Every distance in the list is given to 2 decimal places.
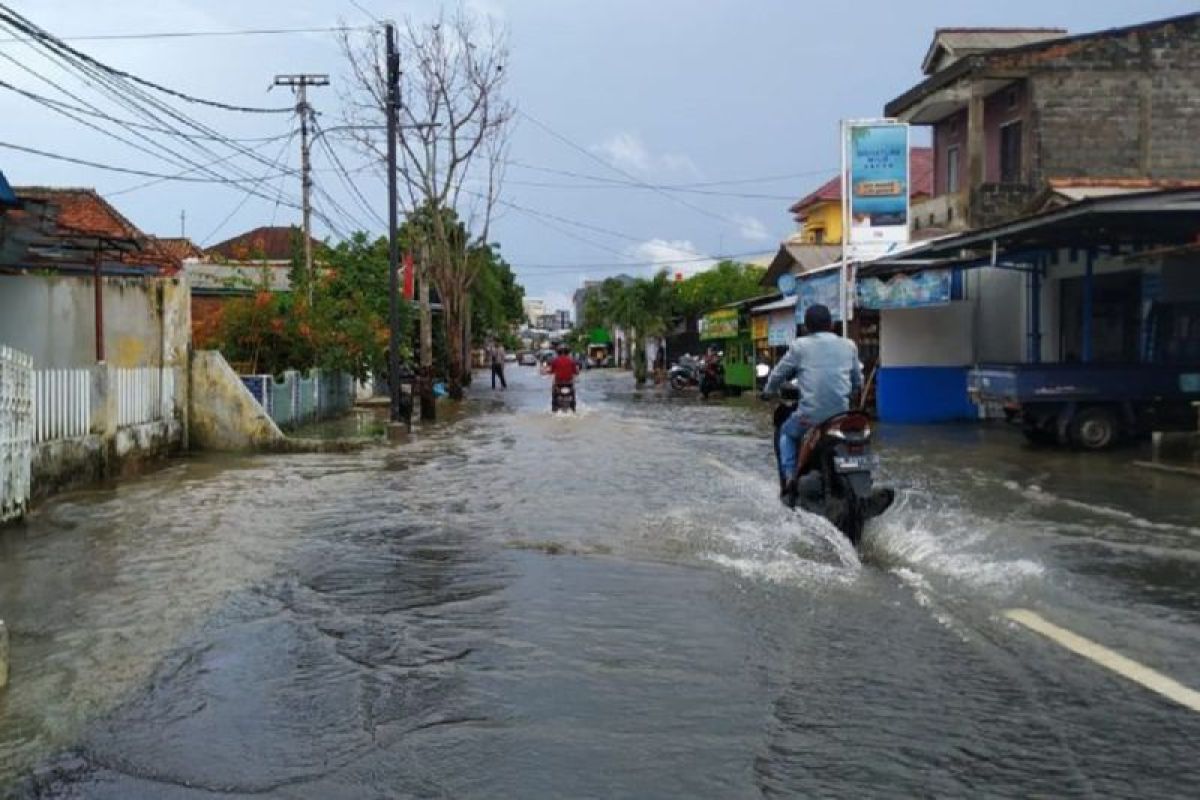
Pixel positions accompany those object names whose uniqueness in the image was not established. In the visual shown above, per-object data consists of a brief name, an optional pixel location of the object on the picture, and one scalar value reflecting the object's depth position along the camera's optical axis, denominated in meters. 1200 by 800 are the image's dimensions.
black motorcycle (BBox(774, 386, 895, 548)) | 8.31
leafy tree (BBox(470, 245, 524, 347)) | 68.12
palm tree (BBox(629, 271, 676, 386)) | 62.00
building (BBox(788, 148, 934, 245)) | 45.69
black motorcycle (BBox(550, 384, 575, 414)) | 27.02
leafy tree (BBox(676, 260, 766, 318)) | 58.38
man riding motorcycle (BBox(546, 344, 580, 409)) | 26.86
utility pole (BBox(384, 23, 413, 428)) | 23.17
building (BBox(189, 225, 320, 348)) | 23.39
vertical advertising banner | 22.33
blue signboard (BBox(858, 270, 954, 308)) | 21.86
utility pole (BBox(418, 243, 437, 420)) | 26.75
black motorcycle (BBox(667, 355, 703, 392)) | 43.81
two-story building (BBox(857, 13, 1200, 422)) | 20.95
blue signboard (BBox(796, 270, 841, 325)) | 26.52
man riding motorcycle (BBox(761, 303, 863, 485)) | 8.78
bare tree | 37.72
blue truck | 16.78
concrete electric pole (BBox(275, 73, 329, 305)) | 31.67
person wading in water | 46.81
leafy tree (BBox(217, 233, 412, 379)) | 22.34
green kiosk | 40.88
